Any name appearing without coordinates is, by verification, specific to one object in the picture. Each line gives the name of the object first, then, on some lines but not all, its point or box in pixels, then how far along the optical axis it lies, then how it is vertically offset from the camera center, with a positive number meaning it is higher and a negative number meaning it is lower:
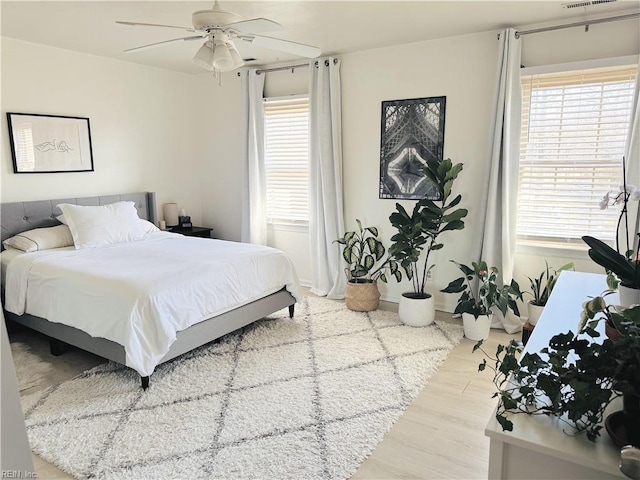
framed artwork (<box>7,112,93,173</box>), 3.93 +0.26
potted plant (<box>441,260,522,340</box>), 3.46 -1.04
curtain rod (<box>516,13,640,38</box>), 3.15 +1.08
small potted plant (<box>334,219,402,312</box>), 4.26 -0.95
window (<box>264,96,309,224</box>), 4.93 +0.13
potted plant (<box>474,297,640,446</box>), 0.91 -0.47
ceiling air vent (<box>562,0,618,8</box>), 2.98 +1.12
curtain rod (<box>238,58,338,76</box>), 4.70 +1.11
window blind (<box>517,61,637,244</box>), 3.33 +0.15
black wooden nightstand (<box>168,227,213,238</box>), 5.20 -0.72
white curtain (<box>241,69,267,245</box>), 4.99 +0.07
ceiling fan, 2.44 +0.81
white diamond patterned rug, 2.19 -1.41
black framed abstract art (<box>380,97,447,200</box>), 4.09 +0.24
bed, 2.85 -0.91
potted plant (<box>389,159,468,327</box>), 3.70 -0.50
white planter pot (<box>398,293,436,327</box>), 3.85 -1.23
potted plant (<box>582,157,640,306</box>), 1.42 -0.32
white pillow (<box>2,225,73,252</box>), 3.71 -0.58
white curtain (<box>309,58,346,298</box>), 4.50 -0.08
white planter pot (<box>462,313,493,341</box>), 3.57 -1.27
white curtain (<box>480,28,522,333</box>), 3.54 -0.01
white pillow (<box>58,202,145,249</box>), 3.91 -0.49
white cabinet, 0.95 -0.62
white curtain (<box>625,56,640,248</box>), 3.12 +0.10
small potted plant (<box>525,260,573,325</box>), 3.50 -0.97
